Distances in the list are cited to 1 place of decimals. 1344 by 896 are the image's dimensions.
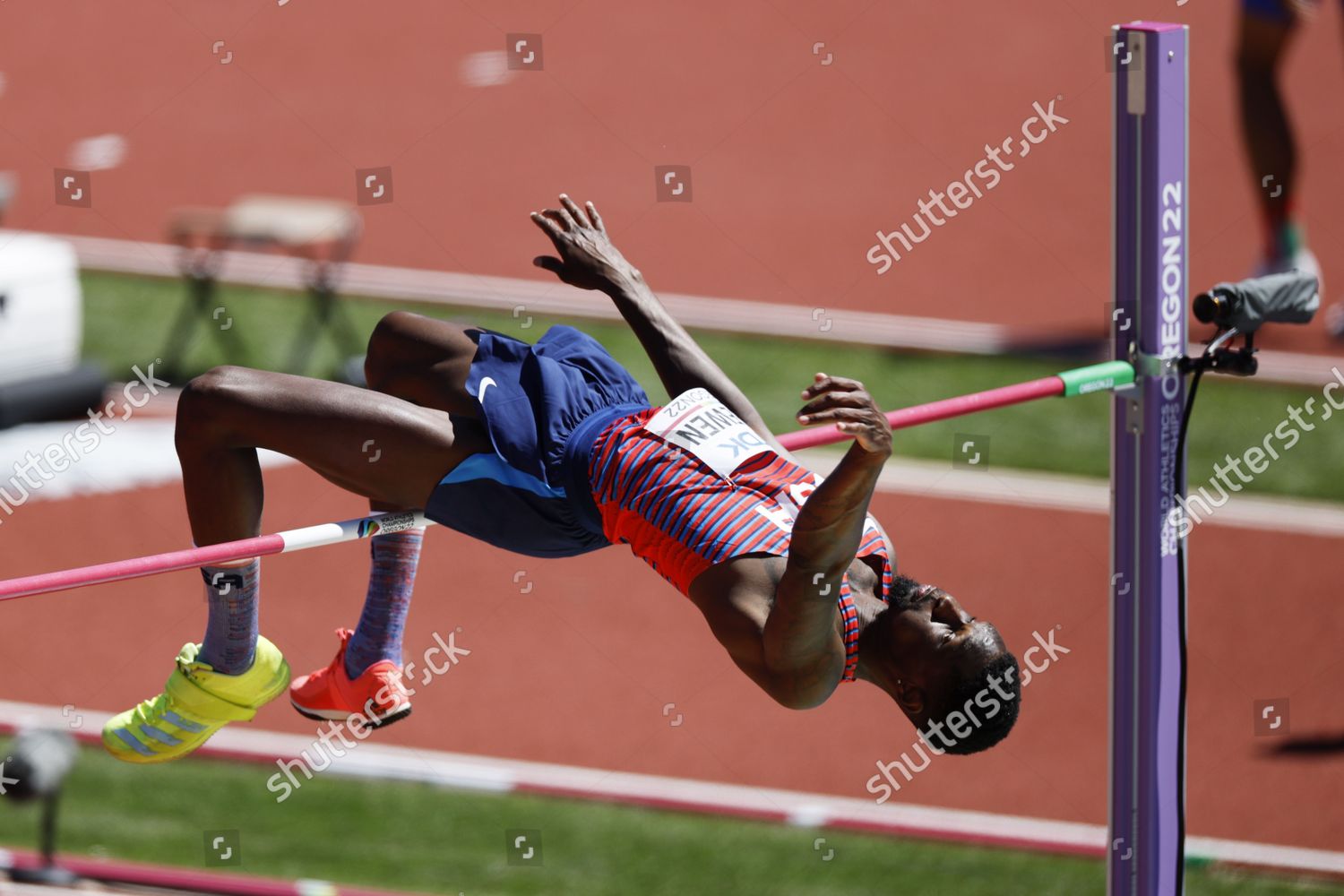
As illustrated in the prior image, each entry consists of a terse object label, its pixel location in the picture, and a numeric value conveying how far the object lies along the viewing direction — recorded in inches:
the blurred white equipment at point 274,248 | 761.0
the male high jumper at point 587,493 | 290.0
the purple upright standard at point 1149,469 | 330.6
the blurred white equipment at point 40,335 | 711.1
